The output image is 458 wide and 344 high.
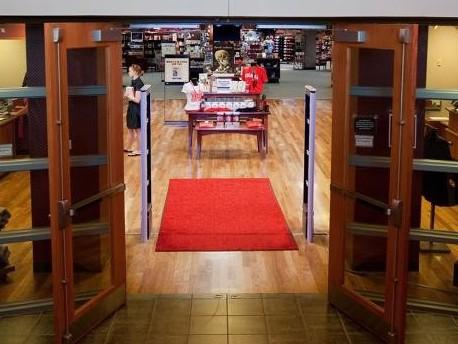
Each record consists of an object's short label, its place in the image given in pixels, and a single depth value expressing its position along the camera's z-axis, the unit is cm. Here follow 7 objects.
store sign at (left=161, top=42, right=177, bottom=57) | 2389
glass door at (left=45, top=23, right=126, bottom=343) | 457
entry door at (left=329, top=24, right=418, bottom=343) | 464
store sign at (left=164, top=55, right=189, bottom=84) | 2089
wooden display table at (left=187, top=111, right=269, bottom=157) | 1225
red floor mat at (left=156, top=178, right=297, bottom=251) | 746
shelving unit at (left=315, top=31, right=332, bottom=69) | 3375
